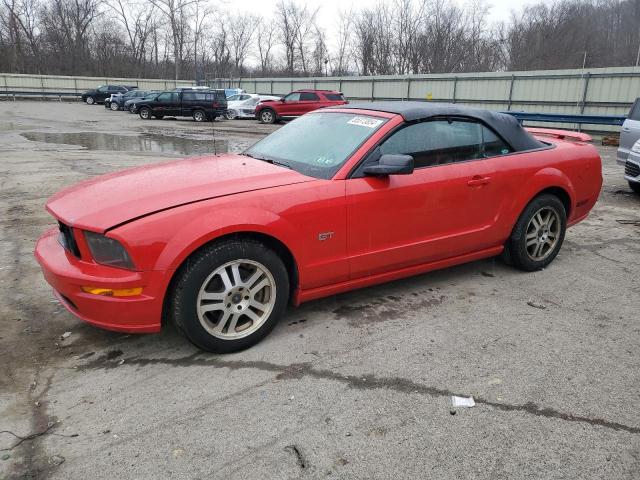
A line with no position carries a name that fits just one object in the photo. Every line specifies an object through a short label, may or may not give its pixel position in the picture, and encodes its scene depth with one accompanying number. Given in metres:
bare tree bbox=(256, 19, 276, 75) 72.75
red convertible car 2.93
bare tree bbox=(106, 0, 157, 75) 66.94
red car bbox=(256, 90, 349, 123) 23.56
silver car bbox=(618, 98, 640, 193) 7.90
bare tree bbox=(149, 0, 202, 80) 53.16
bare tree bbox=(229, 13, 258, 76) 73.31
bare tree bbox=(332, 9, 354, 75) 61.22
